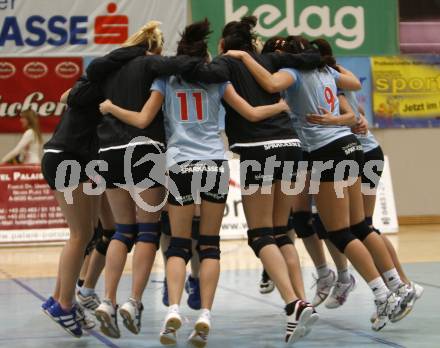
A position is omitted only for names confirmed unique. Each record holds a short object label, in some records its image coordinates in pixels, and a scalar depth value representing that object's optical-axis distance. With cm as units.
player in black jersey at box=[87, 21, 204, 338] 972
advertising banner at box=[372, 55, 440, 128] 2783
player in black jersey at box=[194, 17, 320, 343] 970
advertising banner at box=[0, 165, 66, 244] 2317
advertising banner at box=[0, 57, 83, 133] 2647
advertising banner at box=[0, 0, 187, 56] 2637
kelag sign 2714
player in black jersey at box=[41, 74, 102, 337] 1029
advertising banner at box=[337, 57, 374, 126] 2764
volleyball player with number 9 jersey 1048
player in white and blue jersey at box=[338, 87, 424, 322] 1179
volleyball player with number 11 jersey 946
